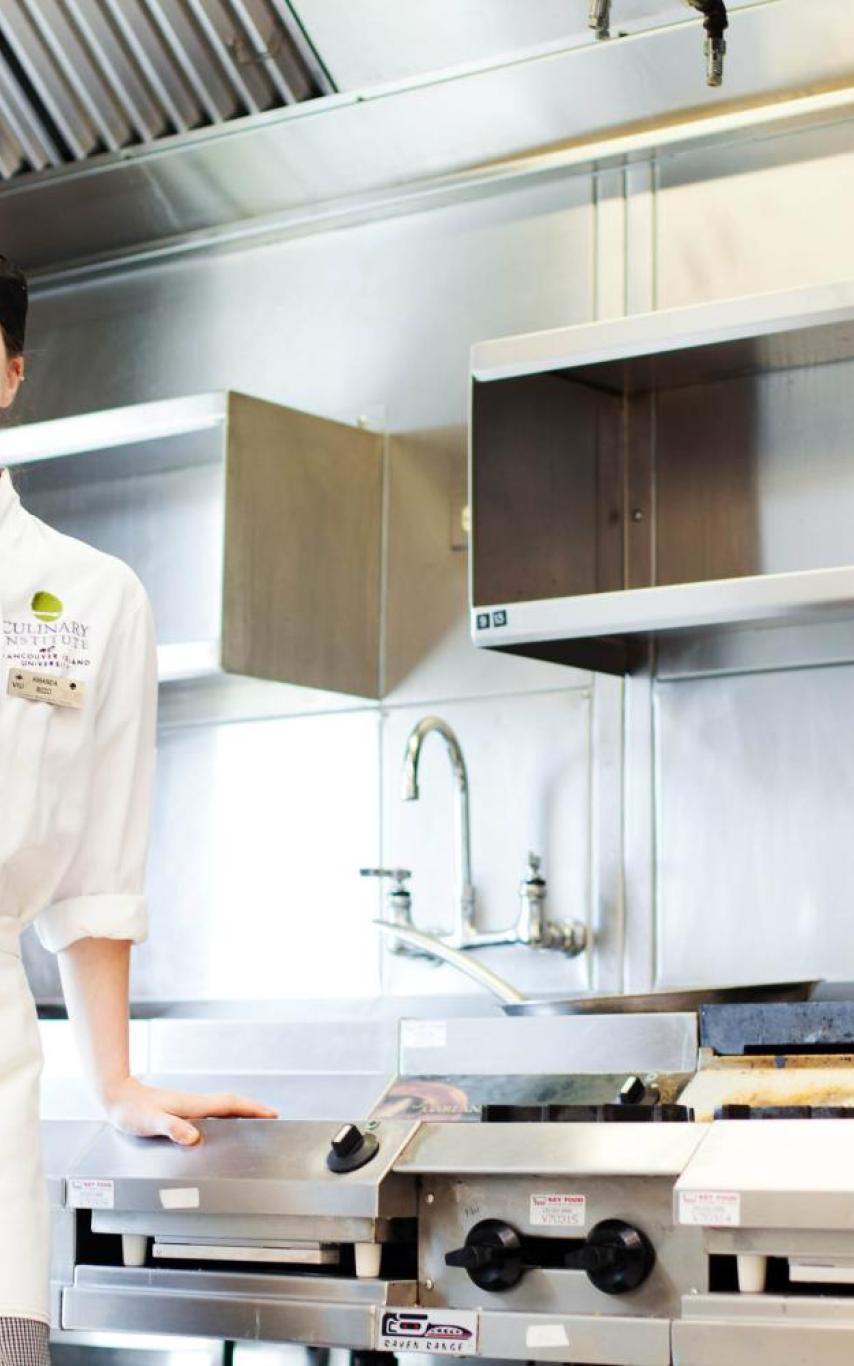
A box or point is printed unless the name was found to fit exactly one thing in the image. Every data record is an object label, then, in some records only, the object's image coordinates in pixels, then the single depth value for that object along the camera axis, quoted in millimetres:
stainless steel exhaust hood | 3625
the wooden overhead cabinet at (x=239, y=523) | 3473
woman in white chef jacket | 1810
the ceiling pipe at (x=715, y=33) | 2746
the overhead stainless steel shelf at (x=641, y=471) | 3033
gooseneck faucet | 3312
